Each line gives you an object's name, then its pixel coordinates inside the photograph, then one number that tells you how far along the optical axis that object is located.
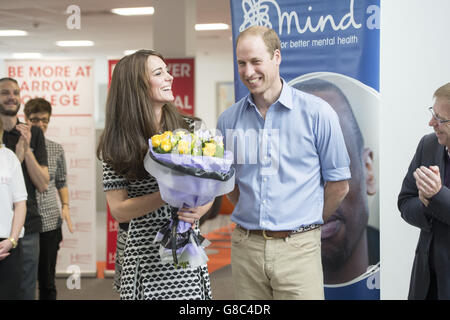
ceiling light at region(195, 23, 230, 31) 8.33
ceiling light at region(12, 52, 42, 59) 11.00
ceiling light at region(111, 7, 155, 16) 6.95
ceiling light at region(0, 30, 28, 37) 8.56
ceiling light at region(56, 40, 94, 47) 9.84
